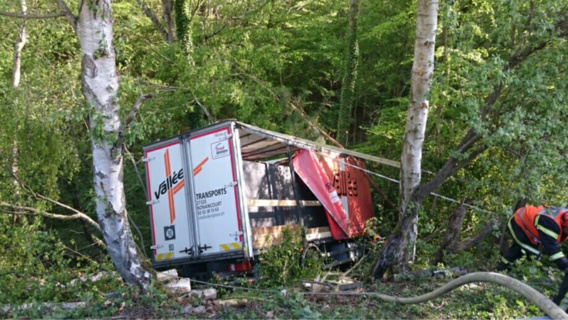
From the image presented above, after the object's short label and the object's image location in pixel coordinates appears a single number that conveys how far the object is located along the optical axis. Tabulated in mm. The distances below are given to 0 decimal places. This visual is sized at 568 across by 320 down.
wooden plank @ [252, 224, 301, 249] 9289
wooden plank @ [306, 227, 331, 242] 10872
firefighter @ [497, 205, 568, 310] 7980
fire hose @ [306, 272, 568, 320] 5293
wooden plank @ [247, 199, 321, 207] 9602
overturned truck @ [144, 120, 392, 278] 9055
